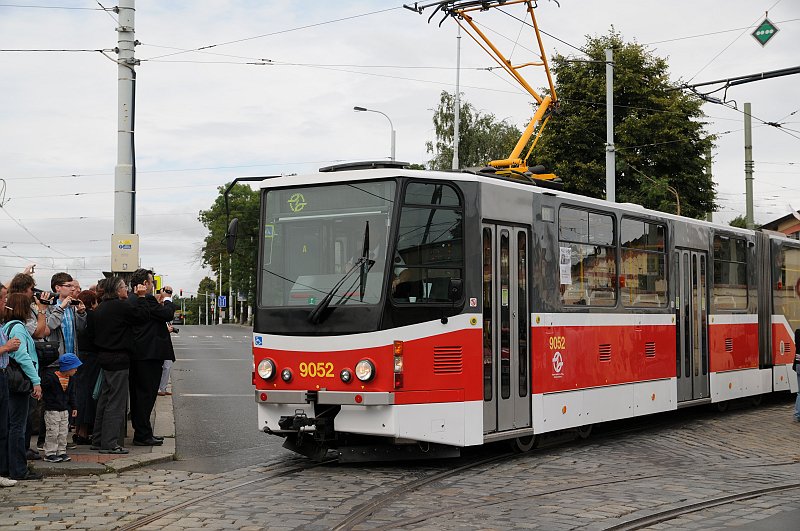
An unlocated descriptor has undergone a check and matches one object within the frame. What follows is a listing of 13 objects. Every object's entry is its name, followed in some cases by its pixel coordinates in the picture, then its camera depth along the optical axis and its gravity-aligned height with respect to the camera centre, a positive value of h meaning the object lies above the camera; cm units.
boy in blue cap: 1039 -88
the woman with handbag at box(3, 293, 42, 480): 969 -59
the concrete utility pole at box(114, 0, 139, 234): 1575 +296
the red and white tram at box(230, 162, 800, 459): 1052 +11
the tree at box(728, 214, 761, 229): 8162 +807
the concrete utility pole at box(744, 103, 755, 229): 2992 +450
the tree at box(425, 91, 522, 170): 6234 +1105
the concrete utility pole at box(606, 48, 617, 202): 2648 +468
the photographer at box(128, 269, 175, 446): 1193 -45
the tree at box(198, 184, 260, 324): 7350 +680
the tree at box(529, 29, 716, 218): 3934 +717
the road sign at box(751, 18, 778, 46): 1958 +538
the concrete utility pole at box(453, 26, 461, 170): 4355 +916
